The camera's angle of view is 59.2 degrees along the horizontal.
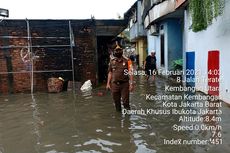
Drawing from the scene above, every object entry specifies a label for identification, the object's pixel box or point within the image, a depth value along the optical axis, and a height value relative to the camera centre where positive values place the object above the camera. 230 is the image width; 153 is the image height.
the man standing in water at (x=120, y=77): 5.44 -0.31
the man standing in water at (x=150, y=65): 10.49 -0.01
